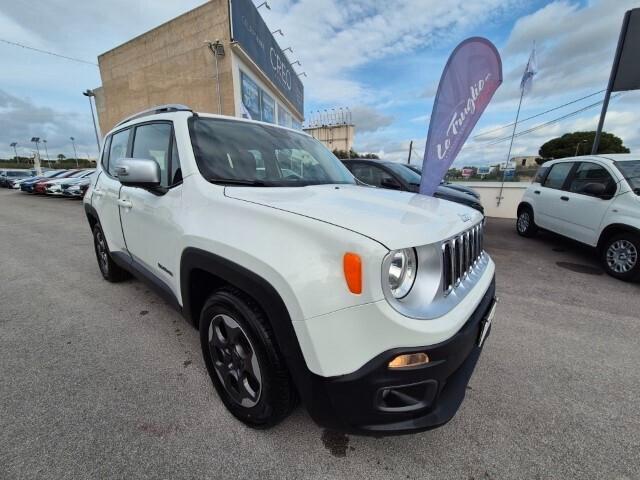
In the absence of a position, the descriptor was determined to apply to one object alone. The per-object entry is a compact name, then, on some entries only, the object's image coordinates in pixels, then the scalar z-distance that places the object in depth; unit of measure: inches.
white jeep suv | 47.2
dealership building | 551.5
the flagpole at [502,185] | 425.7
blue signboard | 541.6
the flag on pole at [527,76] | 402.3
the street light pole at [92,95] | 916.0
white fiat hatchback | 170.4
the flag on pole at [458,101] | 115.5
